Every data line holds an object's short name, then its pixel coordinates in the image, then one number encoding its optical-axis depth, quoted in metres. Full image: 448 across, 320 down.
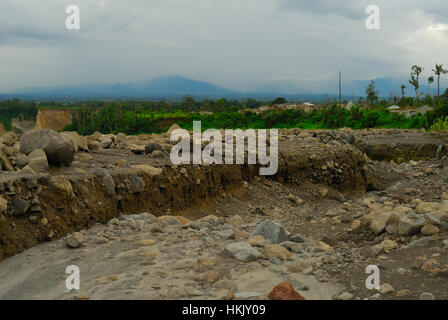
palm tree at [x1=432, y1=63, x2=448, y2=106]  33.03
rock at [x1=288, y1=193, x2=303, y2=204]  7.62
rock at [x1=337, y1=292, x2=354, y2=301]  2.83
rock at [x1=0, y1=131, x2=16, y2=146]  6.88
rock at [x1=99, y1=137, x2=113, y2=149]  7.74
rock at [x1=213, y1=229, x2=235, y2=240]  4.39
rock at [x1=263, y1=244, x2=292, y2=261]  3.68
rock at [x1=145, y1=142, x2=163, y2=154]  7.45
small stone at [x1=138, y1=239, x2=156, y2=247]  4.12
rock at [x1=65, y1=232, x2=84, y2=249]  4.17
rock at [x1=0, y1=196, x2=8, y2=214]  4.17
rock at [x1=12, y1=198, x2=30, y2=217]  4.31
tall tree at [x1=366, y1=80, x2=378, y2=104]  41.91
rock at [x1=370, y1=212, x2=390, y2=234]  4.16
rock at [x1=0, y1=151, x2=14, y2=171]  5.18
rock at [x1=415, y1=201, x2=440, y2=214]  4.49
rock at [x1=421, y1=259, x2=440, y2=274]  3.04
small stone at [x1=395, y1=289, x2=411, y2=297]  2.78
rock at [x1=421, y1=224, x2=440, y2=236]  3.75
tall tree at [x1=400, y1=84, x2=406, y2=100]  39.06
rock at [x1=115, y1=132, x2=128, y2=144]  8.32
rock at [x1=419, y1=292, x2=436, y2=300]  2.65
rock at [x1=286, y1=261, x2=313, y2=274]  3.34
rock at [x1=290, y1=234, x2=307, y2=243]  4.24
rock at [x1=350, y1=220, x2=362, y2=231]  4.64
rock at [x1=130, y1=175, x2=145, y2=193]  5.74
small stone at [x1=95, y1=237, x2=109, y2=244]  4.26
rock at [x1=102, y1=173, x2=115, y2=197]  5.38
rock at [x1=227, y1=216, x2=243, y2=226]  5.45
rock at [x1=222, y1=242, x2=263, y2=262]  3.59
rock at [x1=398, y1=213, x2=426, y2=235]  3.84
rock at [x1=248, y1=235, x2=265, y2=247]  3.96
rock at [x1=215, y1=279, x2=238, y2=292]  3.02
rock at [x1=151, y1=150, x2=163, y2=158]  7.16
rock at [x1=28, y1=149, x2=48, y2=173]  5.26
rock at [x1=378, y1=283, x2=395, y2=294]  2.84
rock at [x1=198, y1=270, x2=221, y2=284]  3.15
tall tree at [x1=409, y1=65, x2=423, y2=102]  37.34
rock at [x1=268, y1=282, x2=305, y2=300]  2.74
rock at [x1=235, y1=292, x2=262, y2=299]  2.83
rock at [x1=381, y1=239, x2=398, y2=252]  3.67
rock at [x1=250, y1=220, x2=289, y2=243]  4.21
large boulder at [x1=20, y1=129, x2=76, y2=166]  5.58
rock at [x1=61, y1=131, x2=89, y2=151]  6.92
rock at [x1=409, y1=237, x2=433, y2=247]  3.62
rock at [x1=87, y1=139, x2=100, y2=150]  7.41
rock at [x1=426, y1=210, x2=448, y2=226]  3.86
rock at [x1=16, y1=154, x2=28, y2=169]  5.36
